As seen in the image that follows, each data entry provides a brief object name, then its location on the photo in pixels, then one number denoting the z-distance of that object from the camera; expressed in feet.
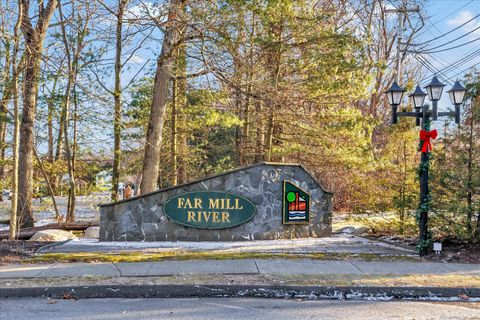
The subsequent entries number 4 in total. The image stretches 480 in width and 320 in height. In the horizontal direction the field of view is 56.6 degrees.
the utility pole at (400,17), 86.10
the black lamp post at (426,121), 29.19
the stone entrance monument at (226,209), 35.37
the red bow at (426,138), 29.40
